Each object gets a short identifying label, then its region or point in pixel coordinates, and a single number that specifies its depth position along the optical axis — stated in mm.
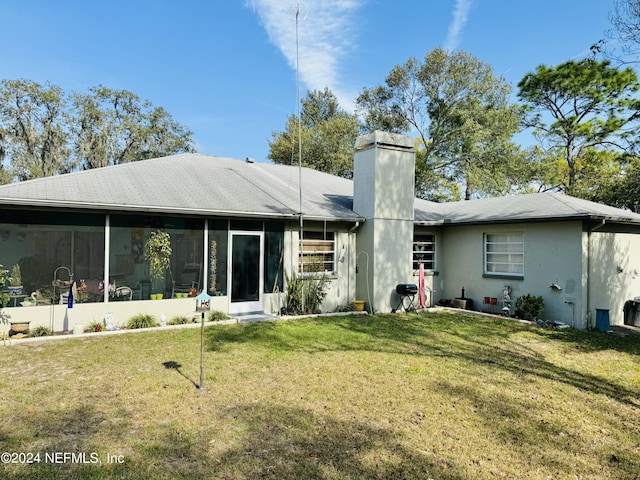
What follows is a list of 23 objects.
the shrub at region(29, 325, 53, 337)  7906
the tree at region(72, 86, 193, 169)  29875
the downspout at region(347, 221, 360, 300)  11961
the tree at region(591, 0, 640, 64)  8359
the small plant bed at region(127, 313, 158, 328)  8812
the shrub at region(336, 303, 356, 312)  11508
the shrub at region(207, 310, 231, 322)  9586
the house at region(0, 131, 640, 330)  8289
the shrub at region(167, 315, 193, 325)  9312
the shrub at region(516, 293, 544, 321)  10695
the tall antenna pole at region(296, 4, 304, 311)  9859
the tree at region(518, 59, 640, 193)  22141
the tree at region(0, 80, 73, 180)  28172
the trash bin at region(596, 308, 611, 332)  10148
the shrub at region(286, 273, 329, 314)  10789
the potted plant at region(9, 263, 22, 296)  7906
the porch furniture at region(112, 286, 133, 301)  8820
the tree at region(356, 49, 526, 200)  25984
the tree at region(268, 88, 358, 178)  28781
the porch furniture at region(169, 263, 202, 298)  9562
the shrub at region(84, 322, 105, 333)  8391
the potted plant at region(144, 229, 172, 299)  9218
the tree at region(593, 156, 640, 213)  20992
